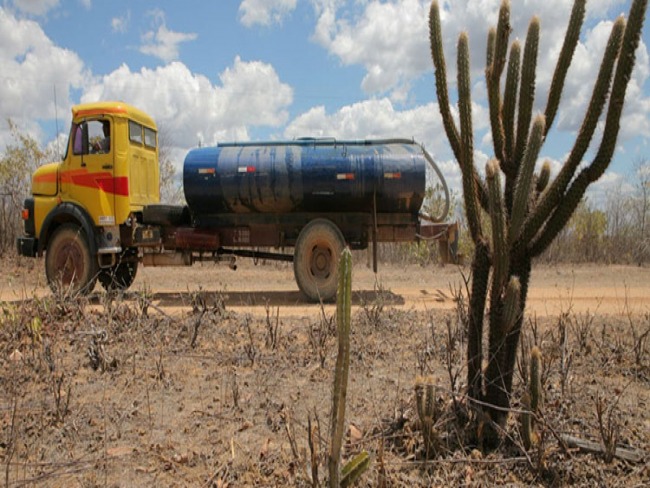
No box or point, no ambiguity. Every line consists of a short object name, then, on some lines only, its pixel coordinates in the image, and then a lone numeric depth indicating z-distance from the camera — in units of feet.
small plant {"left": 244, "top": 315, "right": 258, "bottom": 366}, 15.34
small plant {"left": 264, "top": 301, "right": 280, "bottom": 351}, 16.49
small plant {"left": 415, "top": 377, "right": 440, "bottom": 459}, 10.36
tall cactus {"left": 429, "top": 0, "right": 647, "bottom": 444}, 10.40
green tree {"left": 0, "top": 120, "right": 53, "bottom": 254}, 55.01
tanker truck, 30.01
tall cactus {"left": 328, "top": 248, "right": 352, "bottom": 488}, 7.38
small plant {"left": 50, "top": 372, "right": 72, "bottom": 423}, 12.13
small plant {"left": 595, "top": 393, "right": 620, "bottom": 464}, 10.29
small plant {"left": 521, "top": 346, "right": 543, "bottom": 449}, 10.19
